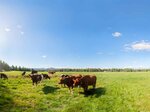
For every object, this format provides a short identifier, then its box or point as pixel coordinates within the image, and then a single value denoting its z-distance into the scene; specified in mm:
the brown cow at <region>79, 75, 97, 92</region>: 12854
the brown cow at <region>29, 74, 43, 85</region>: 15937
